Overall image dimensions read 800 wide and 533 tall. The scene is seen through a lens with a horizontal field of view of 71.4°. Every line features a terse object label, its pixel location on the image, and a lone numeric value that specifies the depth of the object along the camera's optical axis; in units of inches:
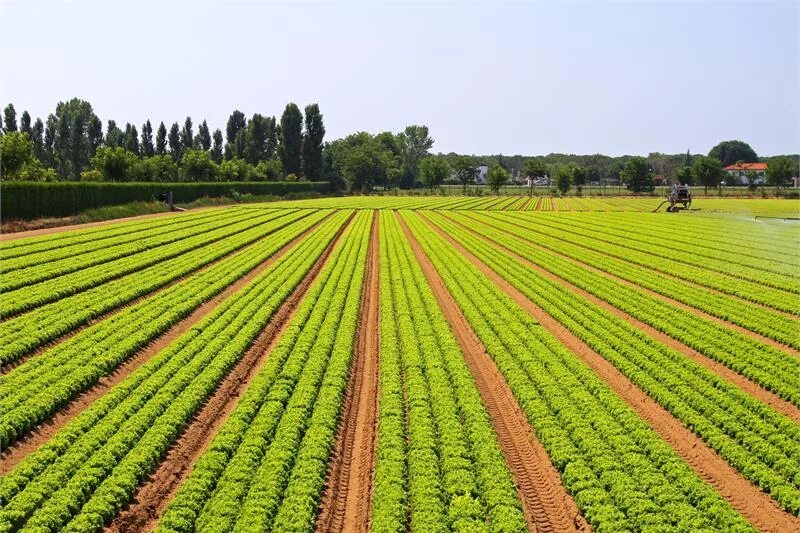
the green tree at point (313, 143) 5403.5
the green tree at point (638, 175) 5157.5
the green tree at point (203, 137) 5895.7
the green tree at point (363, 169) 5738.2
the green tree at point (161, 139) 5349.4
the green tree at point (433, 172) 5807.1
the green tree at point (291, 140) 5324.8
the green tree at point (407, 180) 7526.6
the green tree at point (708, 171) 5221.5
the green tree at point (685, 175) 5428.2
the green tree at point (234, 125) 6363.2
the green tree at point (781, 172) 5182.1
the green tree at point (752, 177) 5004.4
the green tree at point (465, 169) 6023.6
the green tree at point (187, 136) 5659.5
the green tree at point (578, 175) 5467.5
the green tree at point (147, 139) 5315.0
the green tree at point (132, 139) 5108.3
